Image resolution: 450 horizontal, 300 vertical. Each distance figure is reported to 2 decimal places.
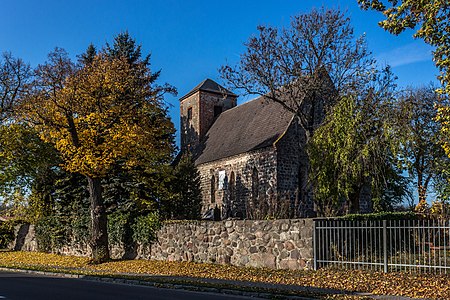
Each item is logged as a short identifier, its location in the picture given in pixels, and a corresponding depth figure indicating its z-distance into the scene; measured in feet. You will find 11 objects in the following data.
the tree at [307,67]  86.53
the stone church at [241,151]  111.75
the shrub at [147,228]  72.69
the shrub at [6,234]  115.65
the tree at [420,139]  67.05
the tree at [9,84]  100.22
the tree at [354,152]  68.33
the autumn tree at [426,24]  41.27
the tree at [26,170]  95.96
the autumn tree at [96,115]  71.46
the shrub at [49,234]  93.61
